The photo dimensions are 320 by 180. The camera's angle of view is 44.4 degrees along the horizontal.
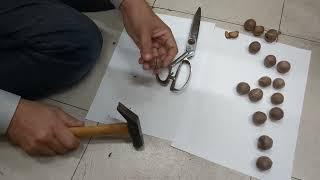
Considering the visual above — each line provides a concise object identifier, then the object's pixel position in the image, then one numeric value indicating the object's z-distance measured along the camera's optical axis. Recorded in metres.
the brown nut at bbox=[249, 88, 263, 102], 0.94
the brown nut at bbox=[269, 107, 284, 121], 0.91
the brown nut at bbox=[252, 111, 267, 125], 0.91
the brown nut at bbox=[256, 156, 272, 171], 0.86
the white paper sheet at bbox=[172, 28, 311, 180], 0.89
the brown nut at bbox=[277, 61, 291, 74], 0.98
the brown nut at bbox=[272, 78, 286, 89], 0.96
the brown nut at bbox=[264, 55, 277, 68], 0.99
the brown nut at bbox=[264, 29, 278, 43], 1.03
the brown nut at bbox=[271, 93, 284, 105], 0.94
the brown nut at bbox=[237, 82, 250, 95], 0.96
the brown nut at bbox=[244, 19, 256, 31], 1.05
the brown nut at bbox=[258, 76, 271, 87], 0.96
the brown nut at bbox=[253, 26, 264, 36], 1.05
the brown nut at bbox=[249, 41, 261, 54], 1.01
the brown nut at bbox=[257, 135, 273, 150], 0.88
